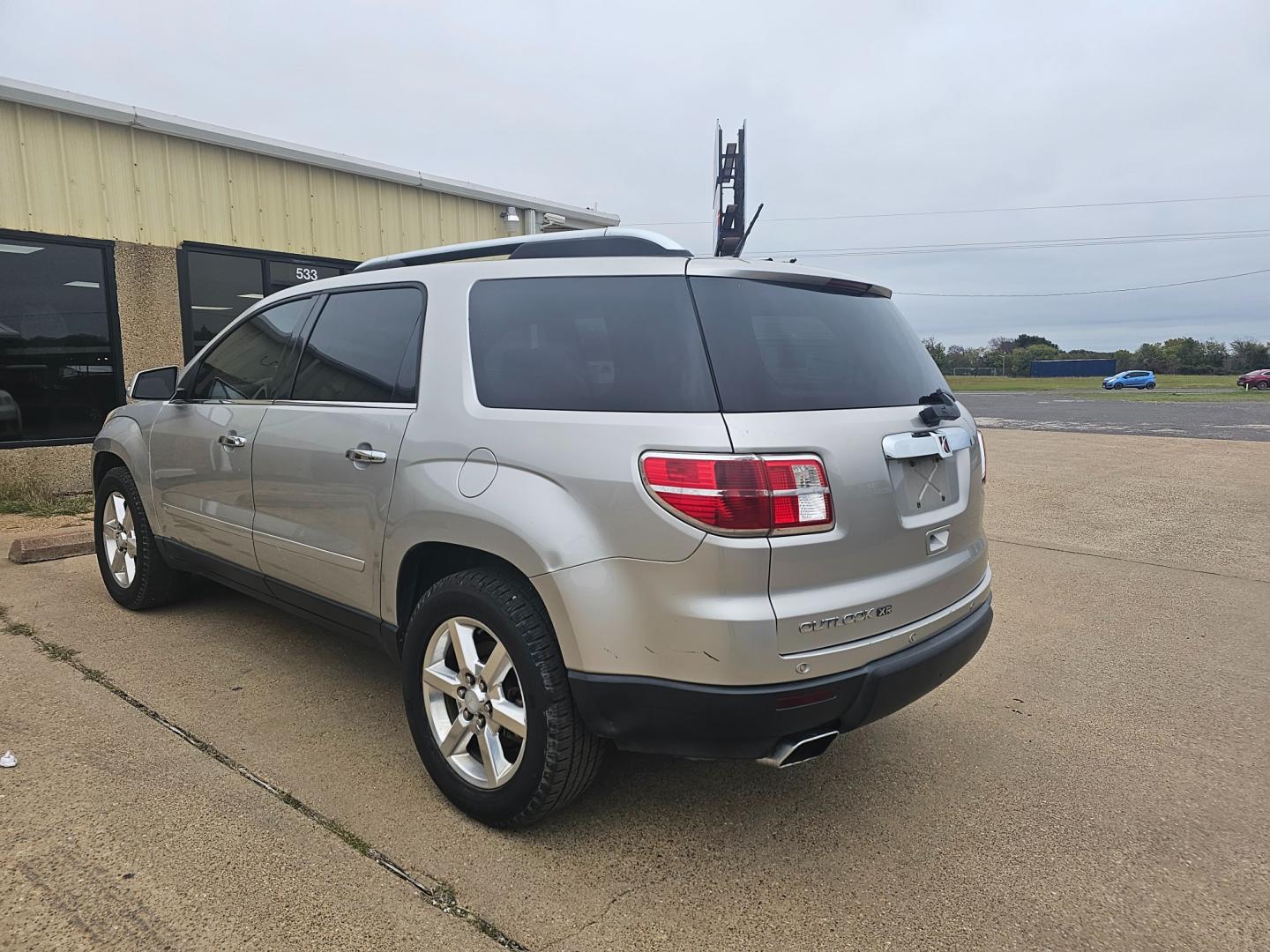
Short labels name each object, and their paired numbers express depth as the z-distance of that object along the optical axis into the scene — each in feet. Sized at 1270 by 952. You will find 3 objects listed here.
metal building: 24.12
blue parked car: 176.55
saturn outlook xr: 7.16
